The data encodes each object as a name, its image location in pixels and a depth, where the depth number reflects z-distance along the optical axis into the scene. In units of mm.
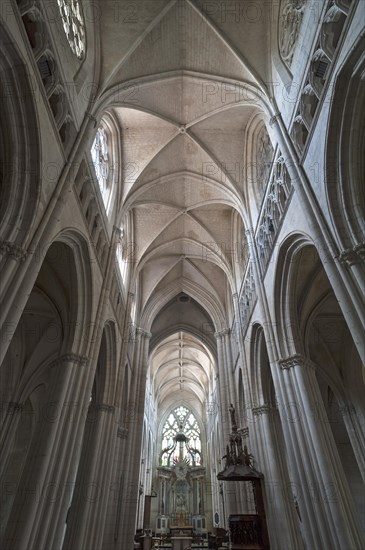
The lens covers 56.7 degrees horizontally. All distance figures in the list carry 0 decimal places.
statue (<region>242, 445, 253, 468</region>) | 11293
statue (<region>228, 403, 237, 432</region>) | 12462
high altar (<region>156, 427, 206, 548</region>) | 30578
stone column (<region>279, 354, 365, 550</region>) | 6176
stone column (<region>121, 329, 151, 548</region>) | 13273
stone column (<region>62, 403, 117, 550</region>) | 9031
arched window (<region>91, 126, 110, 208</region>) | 12006
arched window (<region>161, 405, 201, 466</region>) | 35719
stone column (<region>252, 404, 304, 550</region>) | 9078
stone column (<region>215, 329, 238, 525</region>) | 14594
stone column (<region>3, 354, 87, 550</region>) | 6145
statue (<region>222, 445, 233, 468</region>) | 11398
